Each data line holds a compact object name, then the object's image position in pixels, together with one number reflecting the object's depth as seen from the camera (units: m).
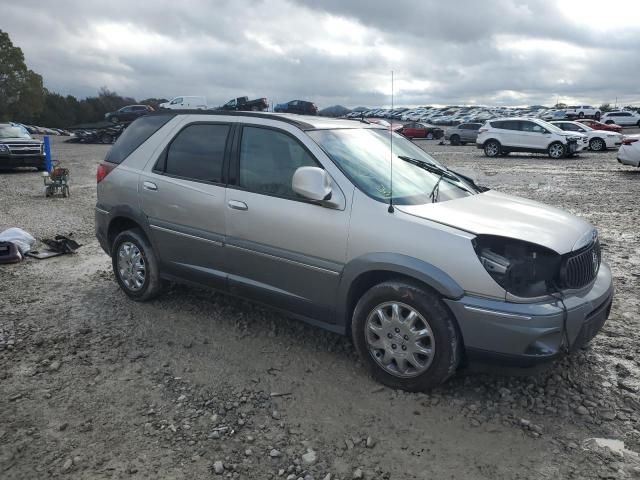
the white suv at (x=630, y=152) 15.49
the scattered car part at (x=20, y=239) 6.93
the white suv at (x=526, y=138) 21.42
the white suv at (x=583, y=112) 53.75
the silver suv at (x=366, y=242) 3.18
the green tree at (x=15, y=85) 64.06
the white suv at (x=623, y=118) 43.91
